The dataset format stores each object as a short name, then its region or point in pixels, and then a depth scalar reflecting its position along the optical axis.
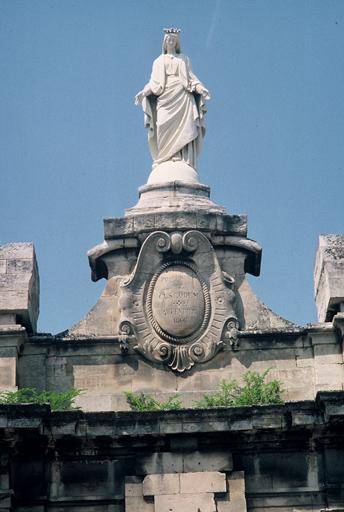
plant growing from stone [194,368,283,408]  26.41
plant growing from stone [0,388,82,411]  26.22
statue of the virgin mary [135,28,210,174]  28.81
